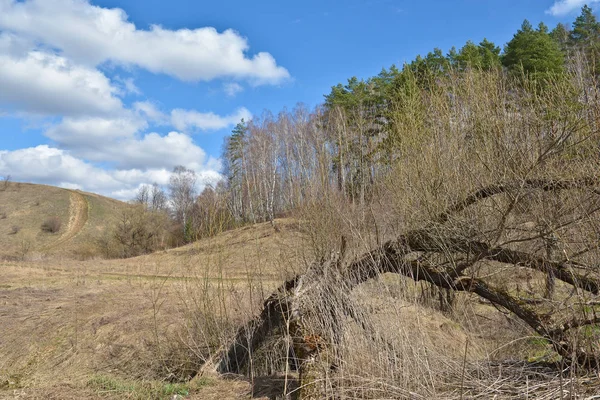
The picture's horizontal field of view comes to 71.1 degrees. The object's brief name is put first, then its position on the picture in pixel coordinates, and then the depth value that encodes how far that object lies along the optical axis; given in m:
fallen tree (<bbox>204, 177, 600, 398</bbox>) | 4.08
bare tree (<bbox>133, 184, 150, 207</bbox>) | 57.62
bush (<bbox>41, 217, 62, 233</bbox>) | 49.91
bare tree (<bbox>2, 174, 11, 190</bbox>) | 60.91
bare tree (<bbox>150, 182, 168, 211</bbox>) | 62.64
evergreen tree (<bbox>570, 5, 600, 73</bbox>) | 28.47
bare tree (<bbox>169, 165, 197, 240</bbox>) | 42.03
